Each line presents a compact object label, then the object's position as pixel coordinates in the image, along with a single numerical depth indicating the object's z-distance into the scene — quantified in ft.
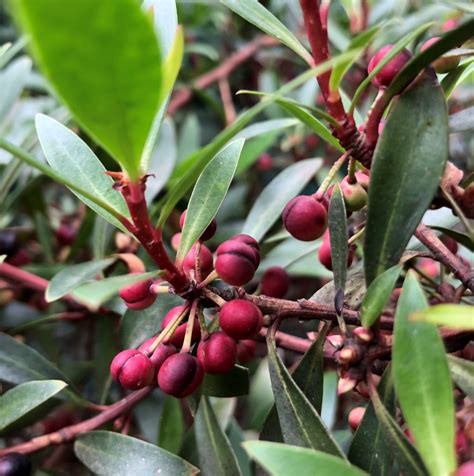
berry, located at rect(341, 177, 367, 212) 0.28
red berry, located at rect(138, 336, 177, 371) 0.28
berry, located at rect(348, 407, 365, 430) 0.30
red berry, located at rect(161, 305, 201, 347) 0.29
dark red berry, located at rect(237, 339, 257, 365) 0.36
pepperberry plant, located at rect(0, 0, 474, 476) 0.19
